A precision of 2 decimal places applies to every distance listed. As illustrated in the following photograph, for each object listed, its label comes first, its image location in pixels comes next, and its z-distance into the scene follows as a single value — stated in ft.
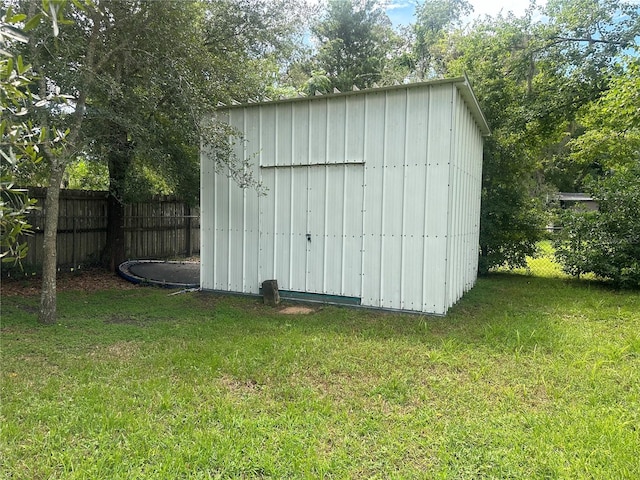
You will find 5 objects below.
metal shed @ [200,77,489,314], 17.62
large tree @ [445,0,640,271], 30.91
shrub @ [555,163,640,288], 25.36
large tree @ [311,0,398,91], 64.03
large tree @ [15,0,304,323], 15.30
